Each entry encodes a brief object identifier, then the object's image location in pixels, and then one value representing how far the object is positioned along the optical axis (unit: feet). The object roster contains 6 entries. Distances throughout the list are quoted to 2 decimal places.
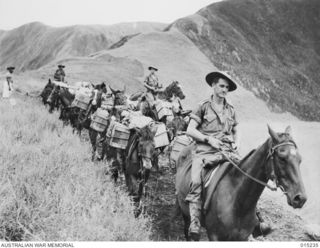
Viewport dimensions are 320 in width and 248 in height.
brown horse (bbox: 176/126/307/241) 13.12
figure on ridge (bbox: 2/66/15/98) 47.84
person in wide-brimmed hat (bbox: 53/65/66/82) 61.60
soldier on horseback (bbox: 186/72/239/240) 17.65
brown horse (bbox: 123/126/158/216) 24.80
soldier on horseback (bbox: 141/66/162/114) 35.09
